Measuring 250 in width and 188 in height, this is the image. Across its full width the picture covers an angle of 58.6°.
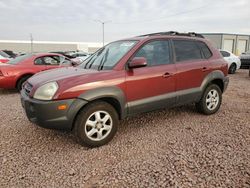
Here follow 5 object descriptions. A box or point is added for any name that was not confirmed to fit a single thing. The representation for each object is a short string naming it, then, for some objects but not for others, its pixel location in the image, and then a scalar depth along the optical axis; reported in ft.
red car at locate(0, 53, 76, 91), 22.27
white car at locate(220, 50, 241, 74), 39.37
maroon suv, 10.07
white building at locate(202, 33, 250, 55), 119.14
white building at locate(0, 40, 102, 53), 180.86
